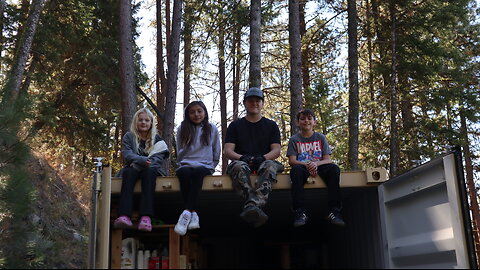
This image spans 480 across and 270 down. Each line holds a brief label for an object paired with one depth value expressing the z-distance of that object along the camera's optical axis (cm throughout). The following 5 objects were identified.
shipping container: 369
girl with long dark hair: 445
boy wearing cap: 434
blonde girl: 421
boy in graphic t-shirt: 441
